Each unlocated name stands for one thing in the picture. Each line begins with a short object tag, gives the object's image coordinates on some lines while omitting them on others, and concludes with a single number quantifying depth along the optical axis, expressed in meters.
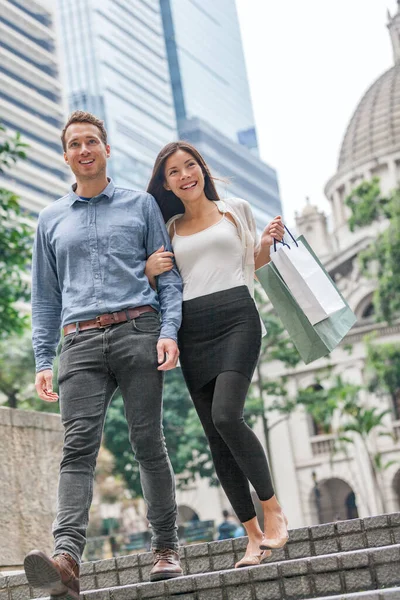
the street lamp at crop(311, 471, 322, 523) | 40.94
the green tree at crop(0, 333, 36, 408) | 28.12
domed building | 40.50
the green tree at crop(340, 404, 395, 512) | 32.72
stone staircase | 3.76
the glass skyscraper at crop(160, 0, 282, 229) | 129.38
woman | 4.22
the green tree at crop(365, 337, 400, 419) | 33.50
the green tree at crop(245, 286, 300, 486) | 31.19
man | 4.03
